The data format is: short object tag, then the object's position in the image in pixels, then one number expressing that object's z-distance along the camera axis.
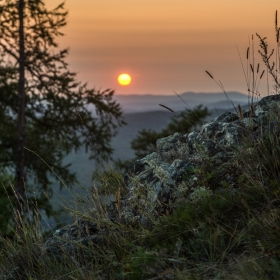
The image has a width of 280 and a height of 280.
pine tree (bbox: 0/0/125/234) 37.56
